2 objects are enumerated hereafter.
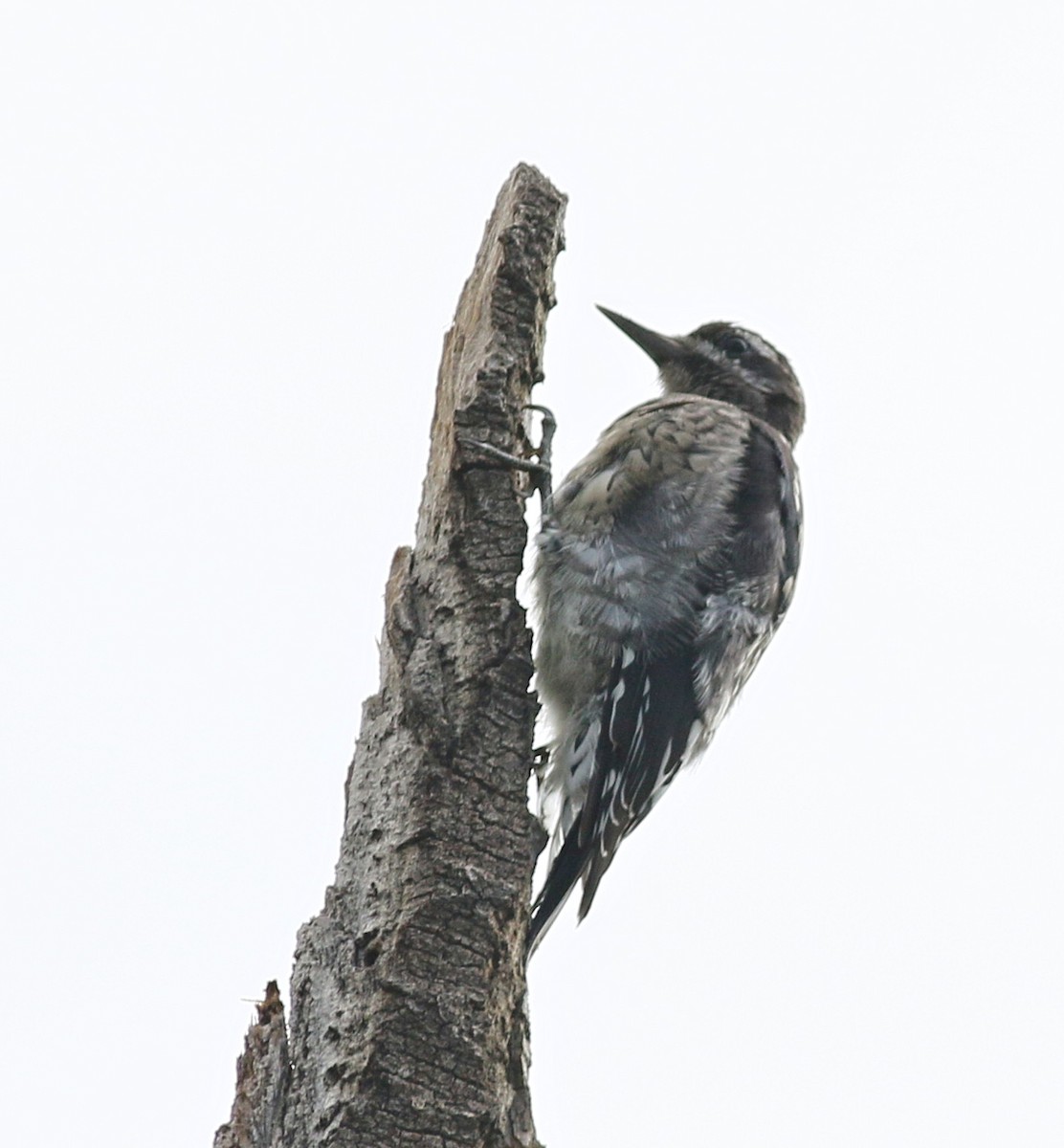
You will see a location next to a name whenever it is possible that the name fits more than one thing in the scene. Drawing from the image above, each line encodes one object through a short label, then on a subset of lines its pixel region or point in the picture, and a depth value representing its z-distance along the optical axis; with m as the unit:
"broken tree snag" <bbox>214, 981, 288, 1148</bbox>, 5.73
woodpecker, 8.12
